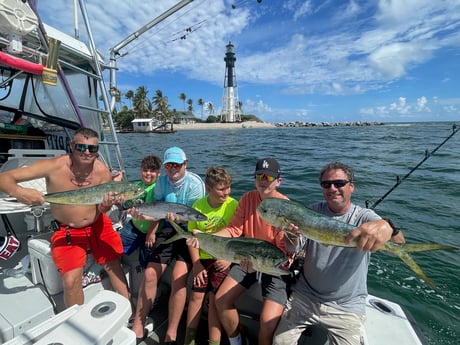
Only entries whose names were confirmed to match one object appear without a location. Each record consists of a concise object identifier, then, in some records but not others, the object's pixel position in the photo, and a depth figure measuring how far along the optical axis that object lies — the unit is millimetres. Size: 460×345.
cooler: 2742
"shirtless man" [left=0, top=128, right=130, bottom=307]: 2656
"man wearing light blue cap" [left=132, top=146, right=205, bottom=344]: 2693
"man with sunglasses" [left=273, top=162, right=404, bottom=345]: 2156
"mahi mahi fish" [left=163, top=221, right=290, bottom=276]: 2057
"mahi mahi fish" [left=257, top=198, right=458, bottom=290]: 1812
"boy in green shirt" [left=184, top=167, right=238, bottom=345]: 2535
